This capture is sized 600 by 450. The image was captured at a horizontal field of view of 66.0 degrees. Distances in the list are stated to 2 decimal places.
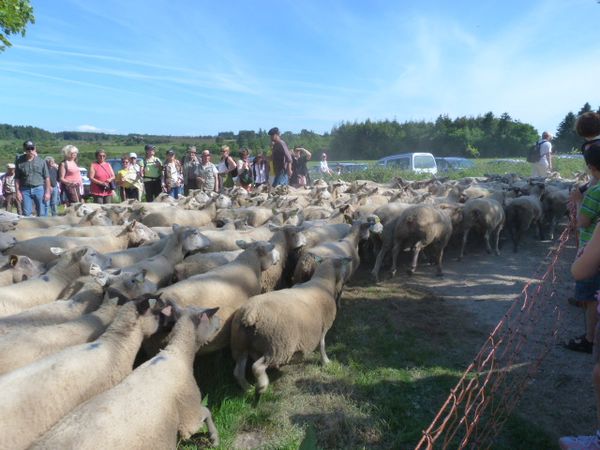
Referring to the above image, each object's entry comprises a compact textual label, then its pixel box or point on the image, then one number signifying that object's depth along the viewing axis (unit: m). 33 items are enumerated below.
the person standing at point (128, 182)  12.22
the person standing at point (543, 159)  14.09
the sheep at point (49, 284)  4.34
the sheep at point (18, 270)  5.16
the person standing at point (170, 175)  12.37
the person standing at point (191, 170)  12.68
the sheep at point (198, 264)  5.40
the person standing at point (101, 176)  10.47
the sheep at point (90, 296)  3.84
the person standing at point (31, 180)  9.02
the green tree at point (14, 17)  12.59
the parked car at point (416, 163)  20.98
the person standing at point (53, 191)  12.67
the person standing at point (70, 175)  9.68
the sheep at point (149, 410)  2.38
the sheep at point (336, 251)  5.72
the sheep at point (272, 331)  4.02
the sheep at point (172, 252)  5.34
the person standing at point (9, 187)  13.52
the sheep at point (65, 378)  2.53
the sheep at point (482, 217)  8.76
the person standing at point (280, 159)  11.35
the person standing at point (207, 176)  12.56
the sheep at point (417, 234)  7.43
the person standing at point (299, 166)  14.70
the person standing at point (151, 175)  12.41
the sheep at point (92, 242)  6.18
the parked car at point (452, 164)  23.54
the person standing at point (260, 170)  14.62
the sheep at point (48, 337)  3.15
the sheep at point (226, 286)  4.25
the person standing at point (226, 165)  13.64
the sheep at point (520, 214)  9.49
